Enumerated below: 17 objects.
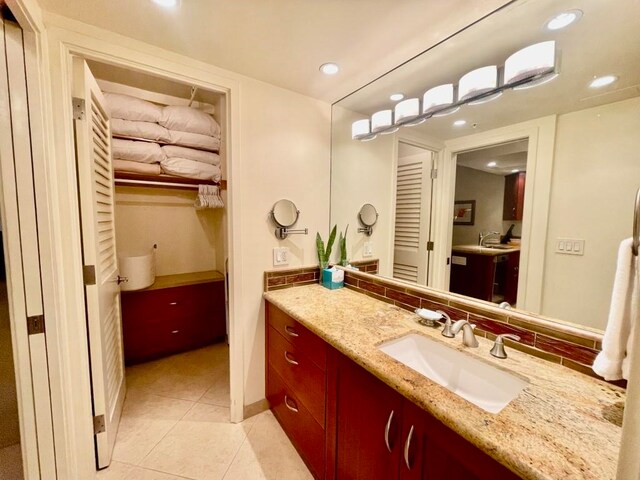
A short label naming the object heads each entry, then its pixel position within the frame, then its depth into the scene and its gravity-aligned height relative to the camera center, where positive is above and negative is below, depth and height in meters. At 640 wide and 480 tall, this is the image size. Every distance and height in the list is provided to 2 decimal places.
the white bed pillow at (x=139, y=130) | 2.03 +0.74
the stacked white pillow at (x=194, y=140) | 2.24 +0.73
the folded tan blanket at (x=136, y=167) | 2.10 +0.44
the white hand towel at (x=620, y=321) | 0.65 -0.25
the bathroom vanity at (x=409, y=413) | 0.59 -0.52
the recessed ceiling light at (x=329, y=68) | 1.42 +0.88
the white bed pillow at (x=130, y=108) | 2.01 +0.90
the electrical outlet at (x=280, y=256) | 1.75 -0.25
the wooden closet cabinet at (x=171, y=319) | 2.23 -0.95
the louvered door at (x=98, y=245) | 1.21 -0.14
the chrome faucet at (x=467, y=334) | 1.03 -0.46
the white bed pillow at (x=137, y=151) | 2.07 +0.57
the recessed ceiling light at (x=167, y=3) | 1.01 +0.87
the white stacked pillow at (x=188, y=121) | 2.19 +0.89
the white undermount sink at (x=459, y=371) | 0.90 -0.59
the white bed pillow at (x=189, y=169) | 2.24 +0.47
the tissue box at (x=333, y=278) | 1.82 -0.41
